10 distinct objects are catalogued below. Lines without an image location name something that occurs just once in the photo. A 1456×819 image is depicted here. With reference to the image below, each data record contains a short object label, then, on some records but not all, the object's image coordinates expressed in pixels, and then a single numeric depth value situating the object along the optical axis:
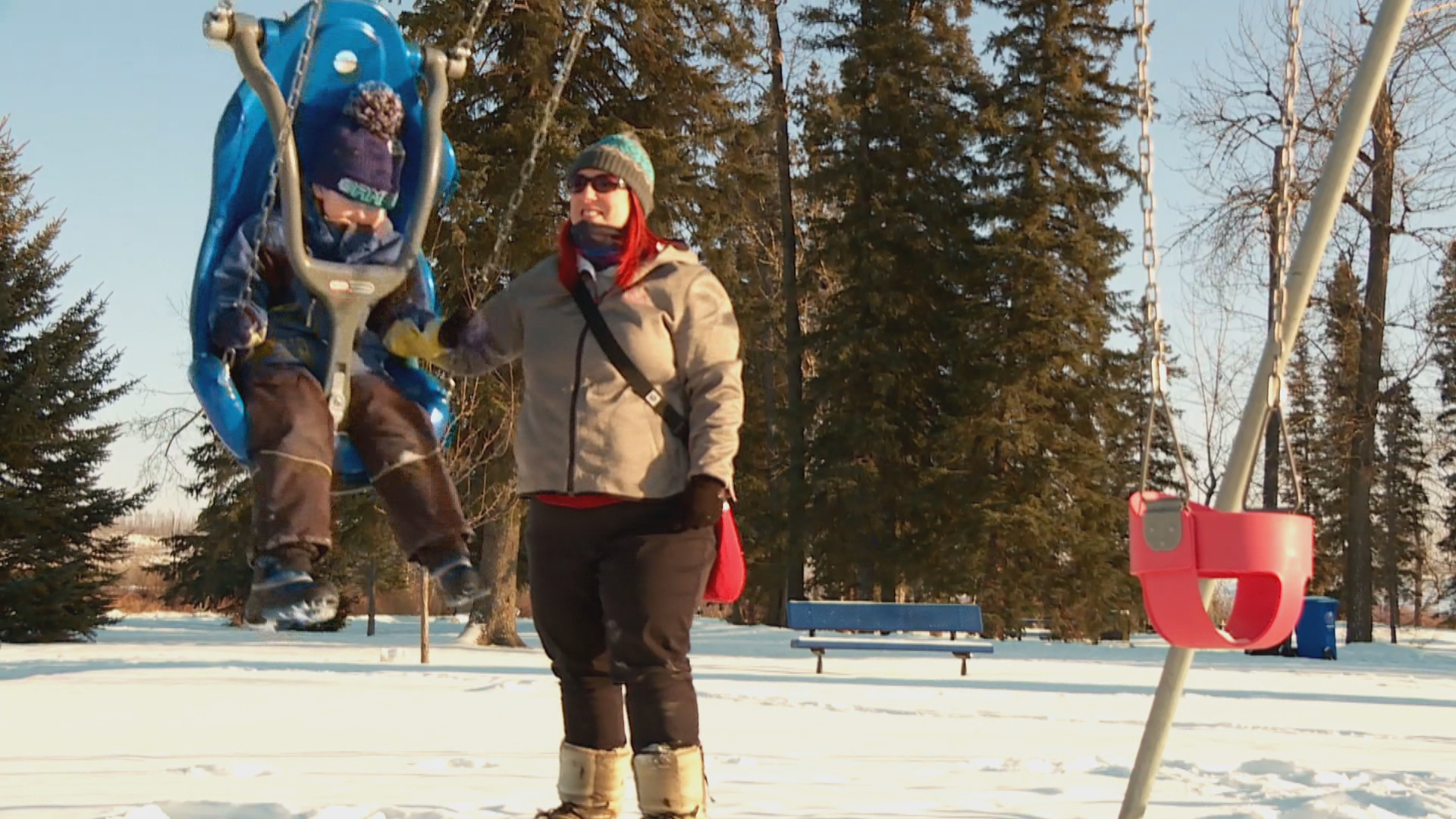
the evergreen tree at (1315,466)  33.62
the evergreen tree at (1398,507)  36.88
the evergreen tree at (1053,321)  23.48
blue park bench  14.48
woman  3.60
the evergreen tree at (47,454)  18.81
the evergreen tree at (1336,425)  23.95
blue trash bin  18.89
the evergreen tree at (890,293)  25.05
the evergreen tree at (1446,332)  21.44
